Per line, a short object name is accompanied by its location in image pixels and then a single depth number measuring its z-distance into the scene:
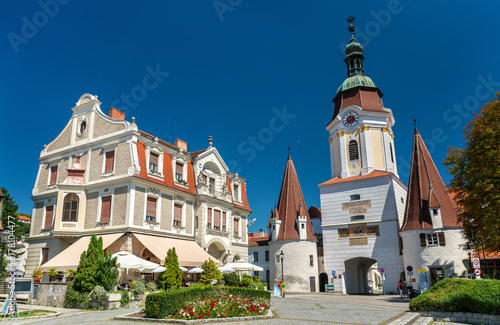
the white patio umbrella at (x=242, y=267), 27.64
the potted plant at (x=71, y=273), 21.49
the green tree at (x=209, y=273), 24.34
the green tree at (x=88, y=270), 18.66
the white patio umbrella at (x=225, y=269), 26.89
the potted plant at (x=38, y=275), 24.49
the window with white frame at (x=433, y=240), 32.88
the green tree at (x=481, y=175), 19.72
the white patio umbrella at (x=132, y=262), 20.81
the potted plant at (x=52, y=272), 22.52
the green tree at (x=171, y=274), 20.80
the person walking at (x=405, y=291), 32.01
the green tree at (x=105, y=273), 18.73
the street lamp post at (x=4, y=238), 15.64
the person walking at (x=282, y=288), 28.94
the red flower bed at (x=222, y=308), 13.53
